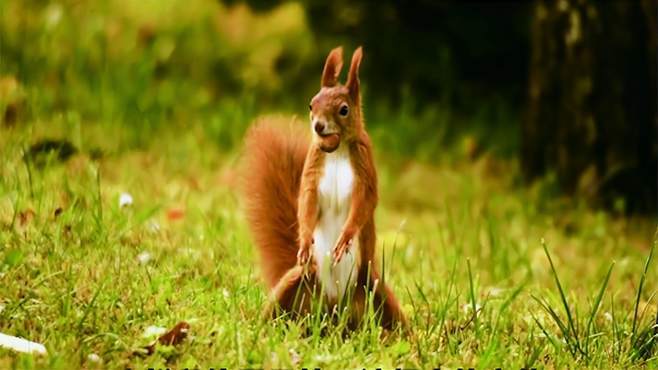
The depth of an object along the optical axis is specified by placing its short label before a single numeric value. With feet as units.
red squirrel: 20.42
